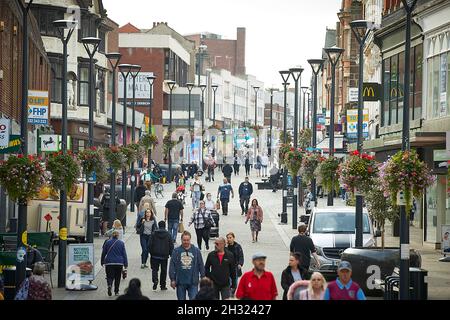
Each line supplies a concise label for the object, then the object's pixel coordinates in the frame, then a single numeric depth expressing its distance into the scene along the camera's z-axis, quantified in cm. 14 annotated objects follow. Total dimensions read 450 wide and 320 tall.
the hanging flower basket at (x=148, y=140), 7206
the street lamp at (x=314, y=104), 4444
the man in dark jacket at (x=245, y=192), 5288
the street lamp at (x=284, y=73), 5287
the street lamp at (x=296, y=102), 4811
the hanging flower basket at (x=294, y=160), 4944
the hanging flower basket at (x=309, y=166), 4731
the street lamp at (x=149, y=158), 7722
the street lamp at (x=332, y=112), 3906
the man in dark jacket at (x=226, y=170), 7275
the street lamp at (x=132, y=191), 5489
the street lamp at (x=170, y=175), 8590
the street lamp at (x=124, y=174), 5141
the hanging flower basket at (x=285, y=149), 5166
